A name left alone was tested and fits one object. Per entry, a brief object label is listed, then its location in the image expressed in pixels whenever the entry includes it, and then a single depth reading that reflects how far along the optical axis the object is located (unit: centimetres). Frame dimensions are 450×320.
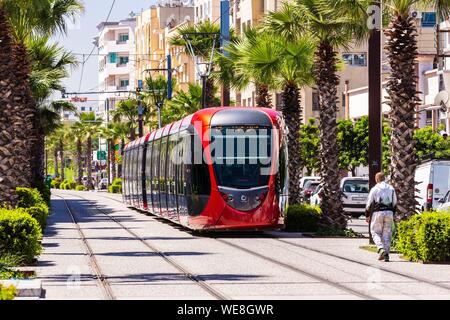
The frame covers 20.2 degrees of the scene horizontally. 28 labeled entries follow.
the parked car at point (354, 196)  5131
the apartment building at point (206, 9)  10988
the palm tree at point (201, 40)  6330
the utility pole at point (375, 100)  2905
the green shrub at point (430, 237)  2355
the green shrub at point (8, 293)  1310
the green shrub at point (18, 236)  2330
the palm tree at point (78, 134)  13650
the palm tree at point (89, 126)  13400
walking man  2495
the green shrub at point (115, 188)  11171
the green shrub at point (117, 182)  11363
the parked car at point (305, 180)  5962
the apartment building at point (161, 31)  12775
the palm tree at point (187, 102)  7169
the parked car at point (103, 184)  14400
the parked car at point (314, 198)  5106
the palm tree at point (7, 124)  3195
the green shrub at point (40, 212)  3384
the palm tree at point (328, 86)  3559
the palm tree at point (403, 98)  2812
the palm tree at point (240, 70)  4428
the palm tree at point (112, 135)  11836
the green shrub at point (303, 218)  3638
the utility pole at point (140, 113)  9176
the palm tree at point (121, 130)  11750
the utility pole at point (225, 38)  5531
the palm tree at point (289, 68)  4078
